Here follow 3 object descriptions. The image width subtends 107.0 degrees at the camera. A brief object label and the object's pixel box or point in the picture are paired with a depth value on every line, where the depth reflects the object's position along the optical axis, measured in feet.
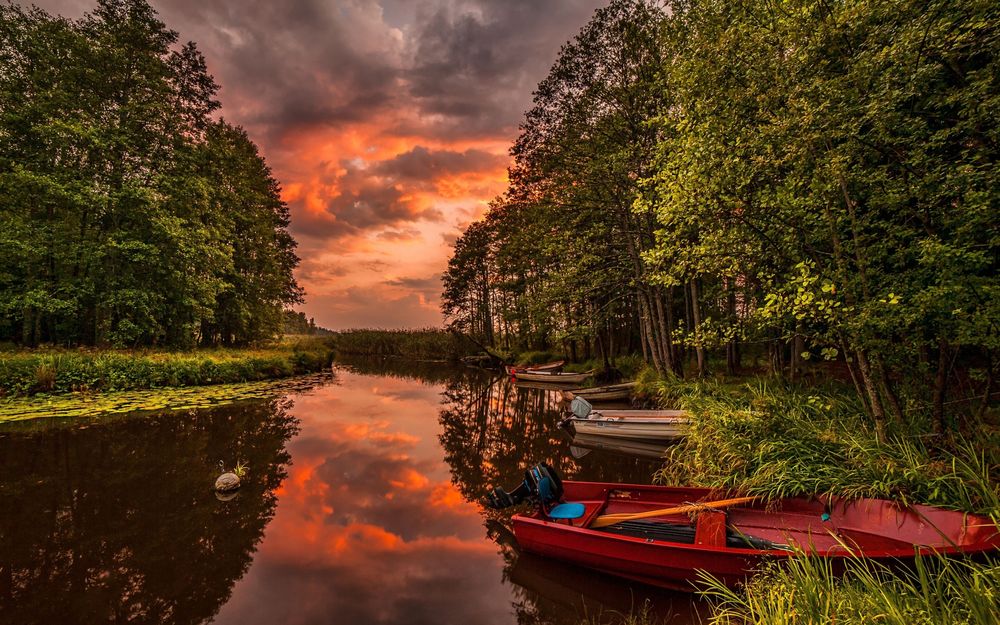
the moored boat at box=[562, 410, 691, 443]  37.14
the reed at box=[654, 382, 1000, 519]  16.42
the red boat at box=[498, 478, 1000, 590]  14.35
